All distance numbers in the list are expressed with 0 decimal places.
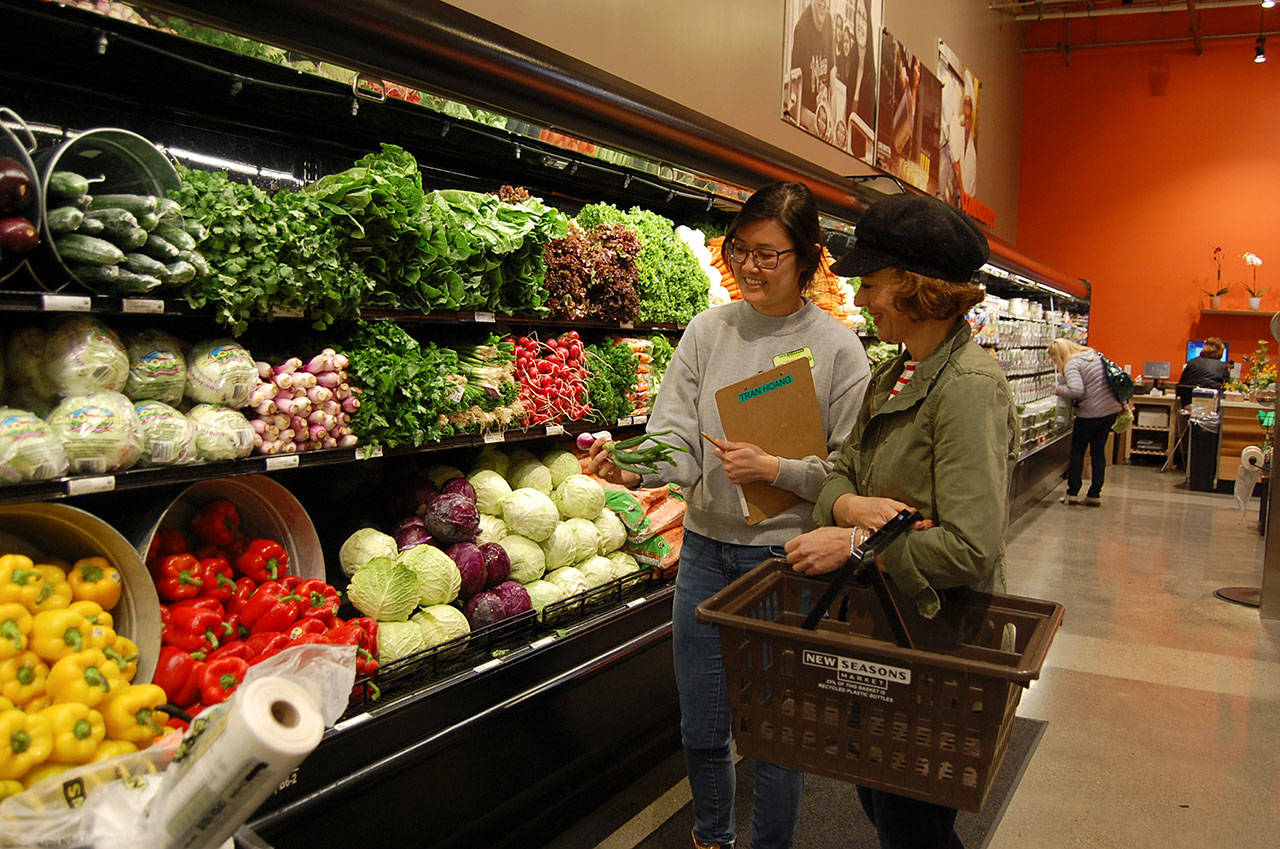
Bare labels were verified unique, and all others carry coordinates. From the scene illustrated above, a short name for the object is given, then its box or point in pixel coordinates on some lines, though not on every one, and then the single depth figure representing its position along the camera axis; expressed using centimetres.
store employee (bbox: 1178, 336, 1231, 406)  1273
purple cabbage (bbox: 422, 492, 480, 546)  335
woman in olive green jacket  172
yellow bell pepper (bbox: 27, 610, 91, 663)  186
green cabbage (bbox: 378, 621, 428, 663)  287
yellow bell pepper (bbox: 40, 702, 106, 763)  163
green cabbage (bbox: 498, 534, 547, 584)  359
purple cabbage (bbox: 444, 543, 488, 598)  331
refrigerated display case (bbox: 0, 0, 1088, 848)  231
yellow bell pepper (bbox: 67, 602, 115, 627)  198
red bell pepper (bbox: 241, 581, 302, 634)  265
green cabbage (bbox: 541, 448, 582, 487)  411
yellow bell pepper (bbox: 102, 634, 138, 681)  197
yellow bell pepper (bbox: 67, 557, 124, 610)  214
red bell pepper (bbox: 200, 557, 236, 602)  263
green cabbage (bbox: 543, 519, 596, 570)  373
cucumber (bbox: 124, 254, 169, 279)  225
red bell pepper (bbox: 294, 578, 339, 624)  275
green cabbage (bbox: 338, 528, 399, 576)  317
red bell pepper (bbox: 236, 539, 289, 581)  277
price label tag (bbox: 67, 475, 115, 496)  210
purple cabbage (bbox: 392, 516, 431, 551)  331
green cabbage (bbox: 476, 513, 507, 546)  359
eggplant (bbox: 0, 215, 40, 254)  200
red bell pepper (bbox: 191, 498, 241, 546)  277
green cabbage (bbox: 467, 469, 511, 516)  371
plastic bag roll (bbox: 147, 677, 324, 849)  101
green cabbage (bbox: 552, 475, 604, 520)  394
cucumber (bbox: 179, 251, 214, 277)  237
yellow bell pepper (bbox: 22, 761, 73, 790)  159
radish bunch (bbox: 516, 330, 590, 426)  374
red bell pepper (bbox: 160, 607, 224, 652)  244
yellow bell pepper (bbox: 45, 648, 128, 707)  179
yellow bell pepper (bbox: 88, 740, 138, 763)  170
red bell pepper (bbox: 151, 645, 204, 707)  231
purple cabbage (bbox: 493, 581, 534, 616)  333
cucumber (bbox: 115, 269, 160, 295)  222
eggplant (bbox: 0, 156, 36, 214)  201
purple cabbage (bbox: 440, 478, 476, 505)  347
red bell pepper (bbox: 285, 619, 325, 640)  261
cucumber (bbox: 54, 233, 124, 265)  214
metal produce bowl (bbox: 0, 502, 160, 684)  223
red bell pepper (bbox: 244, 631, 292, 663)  253
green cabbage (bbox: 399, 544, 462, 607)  311
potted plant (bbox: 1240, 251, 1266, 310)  1352
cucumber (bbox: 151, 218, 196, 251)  234
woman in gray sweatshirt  239
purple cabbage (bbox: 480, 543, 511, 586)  342
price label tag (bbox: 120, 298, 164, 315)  224
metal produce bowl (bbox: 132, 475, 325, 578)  283
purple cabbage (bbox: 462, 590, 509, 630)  324
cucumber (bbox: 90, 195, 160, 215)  225
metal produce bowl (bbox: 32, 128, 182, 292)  228
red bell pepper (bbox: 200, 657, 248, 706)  233
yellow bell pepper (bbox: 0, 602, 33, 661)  177
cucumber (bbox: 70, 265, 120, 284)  217
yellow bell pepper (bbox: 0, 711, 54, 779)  155
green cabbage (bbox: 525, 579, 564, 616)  351
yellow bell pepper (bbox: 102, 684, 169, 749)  179
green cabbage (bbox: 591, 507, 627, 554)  400
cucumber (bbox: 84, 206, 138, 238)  219
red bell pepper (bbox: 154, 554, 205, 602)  256
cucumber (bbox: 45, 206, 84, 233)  211
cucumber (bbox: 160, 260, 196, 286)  233
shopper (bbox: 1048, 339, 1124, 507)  1015
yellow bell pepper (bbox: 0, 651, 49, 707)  173
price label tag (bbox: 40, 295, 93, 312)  206
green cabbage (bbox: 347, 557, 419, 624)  295
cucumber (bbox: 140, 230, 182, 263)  230
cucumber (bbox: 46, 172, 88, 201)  214
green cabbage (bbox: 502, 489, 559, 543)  366
